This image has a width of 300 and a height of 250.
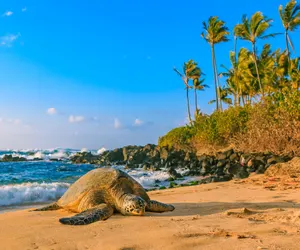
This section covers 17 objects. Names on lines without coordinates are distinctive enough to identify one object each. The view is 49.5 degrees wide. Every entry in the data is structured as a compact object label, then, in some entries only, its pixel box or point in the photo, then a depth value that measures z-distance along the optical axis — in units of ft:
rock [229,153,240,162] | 64.03
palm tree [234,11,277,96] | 112.98
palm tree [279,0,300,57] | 113.91
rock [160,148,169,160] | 92.59
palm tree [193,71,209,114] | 176.76
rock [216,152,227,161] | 68.09
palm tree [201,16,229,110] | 132.26
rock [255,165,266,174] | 43.64
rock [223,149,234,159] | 69.09
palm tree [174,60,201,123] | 163.12
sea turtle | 17.28
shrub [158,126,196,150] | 113.70
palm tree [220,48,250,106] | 140.67
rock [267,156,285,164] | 47.29
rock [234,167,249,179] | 41.64
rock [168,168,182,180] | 57.29
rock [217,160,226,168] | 61.05
